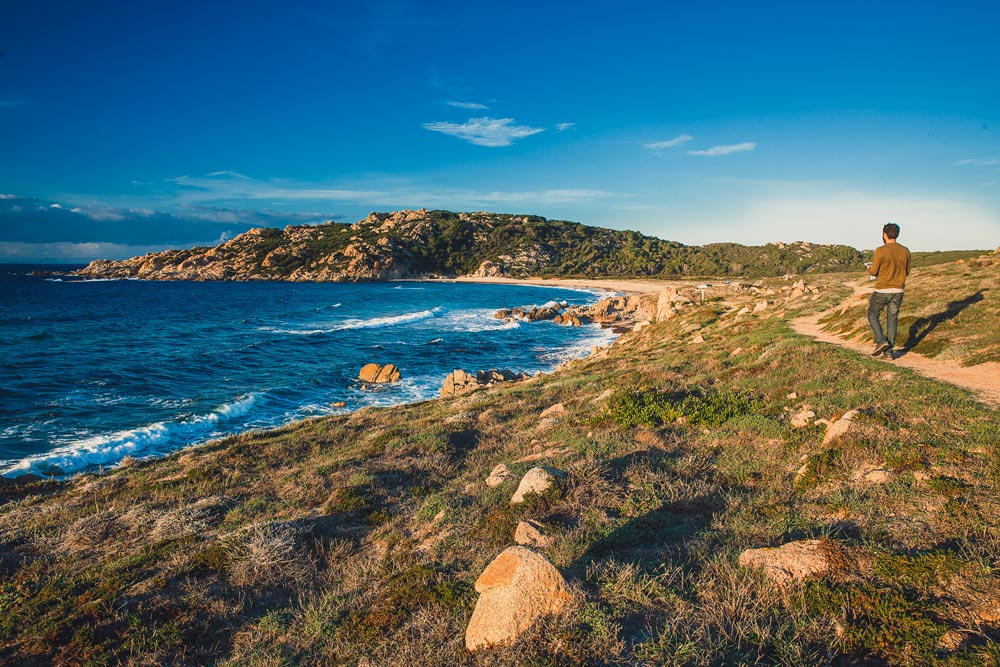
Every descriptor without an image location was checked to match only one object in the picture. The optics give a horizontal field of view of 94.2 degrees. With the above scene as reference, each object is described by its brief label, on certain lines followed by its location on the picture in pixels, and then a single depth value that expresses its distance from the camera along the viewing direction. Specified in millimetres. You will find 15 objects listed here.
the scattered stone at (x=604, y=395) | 12137
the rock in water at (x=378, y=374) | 30688
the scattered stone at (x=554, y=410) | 12215
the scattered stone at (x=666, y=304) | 40834
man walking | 10594
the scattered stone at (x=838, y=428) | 7227
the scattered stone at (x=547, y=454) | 8695
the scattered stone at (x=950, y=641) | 3359
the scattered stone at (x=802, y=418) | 8367
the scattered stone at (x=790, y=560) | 4324
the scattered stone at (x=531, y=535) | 5465
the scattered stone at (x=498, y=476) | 7776
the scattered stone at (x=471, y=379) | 26156
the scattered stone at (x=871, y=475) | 5875
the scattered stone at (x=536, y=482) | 6719
